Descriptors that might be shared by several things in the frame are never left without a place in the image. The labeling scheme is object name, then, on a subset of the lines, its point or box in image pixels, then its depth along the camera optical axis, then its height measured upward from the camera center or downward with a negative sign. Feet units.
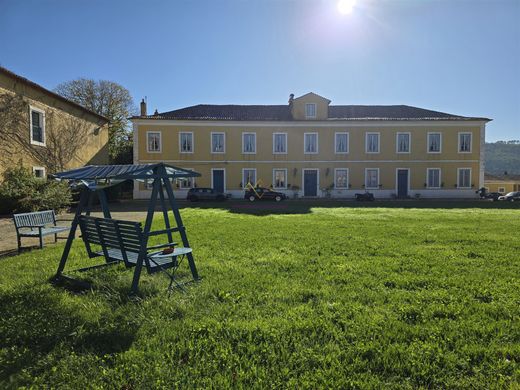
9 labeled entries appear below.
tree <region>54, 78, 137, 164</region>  121.39 +29.95
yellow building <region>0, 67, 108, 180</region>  55.88 +10.90
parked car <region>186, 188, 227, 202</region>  87.45 -3.81
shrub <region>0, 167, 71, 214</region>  47.14 -1.90
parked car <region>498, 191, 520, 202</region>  97.27 -4.83
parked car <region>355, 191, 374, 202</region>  89.71 -4.46
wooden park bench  23.32 -3.22
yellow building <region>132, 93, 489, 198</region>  98.84 +8.41
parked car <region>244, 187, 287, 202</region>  88.89 -3.65
